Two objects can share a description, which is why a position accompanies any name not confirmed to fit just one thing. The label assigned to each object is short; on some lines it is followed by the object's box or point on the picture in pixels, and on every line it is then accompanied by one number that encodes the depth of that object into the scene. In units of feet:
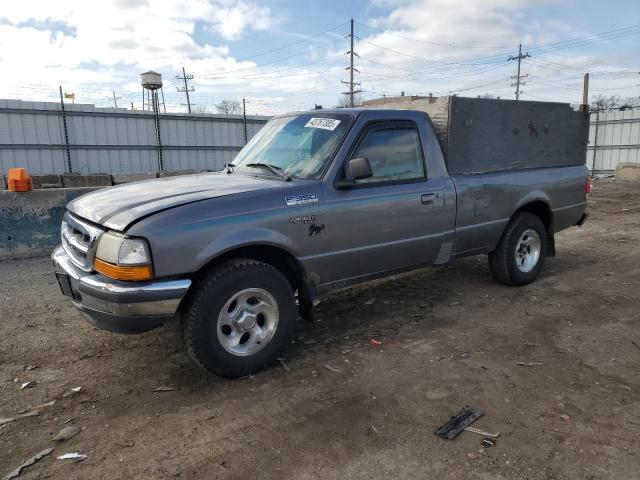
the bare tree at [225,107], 142.49
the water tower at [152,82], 69.41
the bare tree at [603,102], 148.07
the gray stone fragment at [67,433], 9.46
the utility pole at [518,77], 191.88
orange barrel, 23.15
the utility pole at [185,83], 221.46
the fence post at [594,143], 79.30
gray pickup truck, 10.43
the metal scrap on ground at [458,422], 9.48
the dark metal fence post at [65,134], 53.11
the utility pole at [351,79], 149.71
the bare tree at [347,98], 150.98
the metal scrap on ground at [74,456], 8.82
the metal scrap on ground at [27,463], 8.39
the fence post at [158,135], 59.20
